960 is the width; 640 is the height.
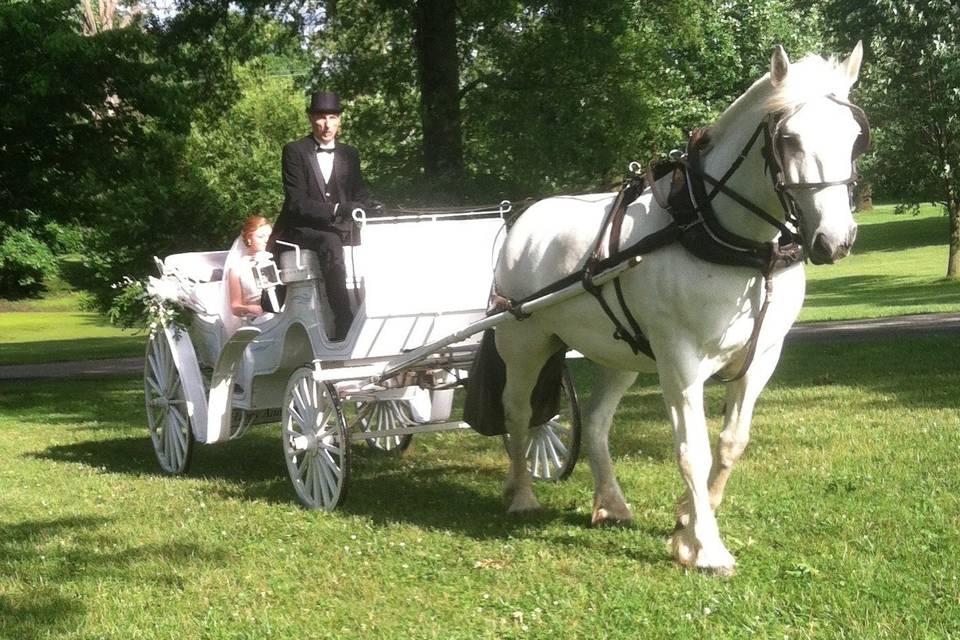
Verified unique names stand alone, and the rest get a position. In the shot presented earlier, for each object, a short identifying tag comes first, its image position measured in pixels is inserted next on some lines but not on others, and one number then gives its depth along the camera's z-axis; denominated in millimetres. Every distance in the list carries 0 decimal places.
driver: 8555
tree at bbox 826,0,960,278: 32125
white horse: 5492
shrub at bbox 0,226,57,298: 22375
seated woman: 9797
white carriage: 8180
